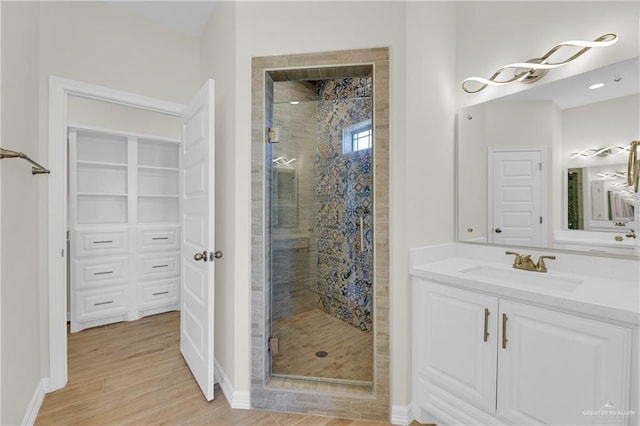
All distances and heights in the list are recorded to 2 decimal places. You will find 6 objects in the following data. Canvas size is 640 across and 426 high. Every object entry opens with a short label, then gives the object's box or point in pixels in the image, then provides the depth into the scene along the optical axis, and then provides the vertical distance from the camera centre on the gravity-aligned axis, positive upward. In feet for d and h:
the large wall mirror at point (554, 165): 4.81 +0.91
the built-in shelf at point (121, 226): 9.87 -0.53
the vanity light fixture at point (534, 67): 4.70 +2.75
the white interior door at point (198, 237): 6.04 -0.58
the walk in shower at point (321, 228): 6.88 -0.47
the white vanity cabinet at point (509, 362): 3.54 -2.20
